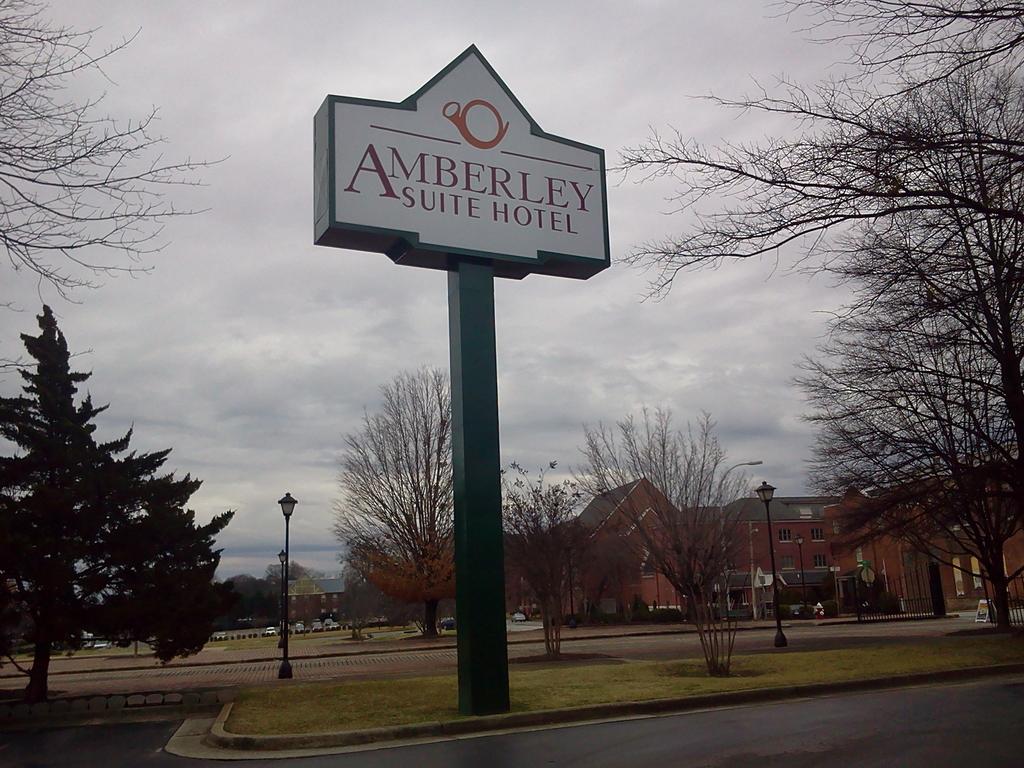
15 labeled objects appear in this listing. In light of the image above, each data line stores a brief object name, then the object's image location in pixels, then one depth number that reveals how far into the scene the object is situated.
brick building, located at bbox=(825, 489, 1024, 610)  53.25
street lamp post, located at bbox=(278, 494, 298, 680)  23.08
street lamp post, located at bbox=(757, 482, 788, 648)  28.55
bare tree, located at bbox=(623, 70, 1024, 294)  6.33
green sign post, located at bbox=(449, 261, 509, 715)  12.69
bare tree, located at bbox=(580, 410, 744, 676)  24.34
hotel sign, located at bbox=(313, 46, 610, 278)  13.77
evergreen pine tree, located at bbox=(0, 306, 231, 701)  17.33
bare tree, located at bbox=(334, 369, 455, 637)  41.03
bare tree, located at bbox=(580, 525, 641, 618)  54.31
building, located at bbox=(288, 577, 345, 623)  124.38
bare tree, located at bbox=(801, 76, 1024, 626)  20.89
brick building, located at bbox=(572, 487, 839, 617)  39.88
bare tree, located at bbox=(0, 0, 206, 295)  7.66
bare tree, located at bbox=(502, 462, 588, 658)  25.27
